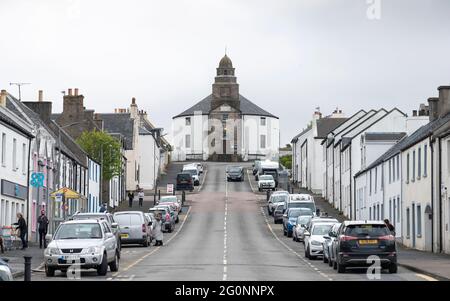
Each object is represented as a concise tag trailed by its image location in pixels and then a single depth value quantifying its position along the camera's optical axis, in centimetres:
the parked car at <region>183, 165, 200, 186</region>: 12268
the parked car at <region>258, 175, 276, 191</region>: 11038
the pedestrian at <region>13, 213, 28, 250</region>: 4928
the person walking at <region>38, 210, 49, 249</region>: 5150
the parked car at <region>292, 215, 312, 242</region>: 5950
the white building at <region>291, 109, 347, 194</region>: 11138
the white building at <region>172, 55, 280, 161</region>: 18012
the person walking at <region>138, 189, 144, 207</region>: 9394
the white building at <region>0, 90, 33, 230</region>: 5228
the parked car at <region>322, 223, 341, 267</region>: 3672
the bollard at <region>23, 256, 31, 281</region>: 2489
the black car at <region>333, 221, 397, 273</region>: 3356
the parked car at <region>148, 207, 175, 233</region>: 6969
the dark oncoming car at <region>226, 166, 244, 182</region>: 12788
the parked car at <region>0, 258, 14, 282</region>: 2274
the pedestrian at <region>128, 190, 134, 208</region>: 9439
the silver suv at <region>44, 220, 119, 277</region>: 3194
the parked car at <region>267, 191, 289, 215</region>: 8425
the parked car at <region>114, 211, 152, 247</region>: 5231
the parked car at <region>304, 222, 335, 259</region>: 4294
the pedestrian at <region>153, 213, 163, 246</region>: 5569
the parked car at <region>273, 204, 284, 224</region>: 7818
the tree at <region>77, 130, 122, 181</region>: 9131
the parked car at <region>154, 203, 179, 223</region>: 7462
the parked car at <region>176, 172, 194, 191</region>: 11381
